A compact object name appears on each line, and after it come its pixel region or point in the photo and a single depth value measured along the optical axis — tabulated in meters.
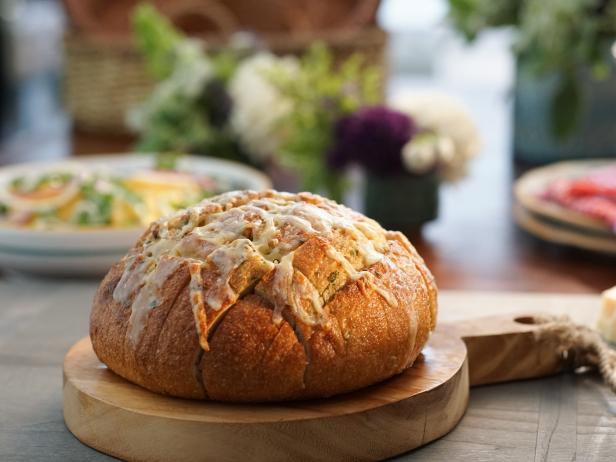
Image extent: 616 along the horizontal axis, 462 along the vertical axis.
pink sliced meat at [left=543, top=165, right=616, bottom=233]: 2.49
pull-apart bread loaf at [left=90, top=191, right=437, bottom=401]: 1.29
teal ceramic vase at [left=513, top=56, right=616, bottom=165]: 3.29
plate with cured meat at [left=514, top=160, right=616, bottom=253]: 2.49
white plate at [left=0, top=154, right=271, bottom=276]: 2.29
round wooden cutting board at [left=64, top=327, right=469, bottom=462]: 1.25
